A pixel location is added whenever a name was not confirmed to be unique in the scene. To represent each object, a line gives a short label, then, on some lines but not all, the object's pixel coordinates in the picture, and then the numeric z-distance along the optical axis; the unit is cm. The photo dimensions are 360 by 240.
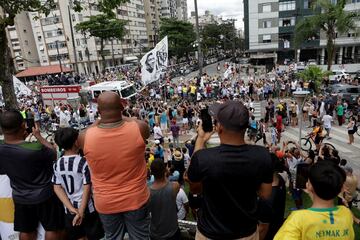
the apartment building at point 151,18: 9406
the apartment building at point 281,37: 5009
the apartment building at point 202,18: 18566
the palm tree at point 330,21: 3241
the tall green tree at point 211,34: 7681
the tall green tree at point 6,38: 833
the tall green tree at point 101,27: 5506
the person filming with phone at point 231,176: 218
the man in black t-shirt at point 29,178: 318
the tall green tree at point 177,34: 6172
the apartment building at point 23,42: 6475
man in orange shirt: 274
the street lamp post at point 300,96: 1089
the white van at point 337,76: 2902
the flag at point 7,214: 350
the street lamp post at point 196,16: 2498
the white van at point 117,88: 2352
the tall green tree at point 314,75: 2531
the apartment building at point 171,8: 11831
